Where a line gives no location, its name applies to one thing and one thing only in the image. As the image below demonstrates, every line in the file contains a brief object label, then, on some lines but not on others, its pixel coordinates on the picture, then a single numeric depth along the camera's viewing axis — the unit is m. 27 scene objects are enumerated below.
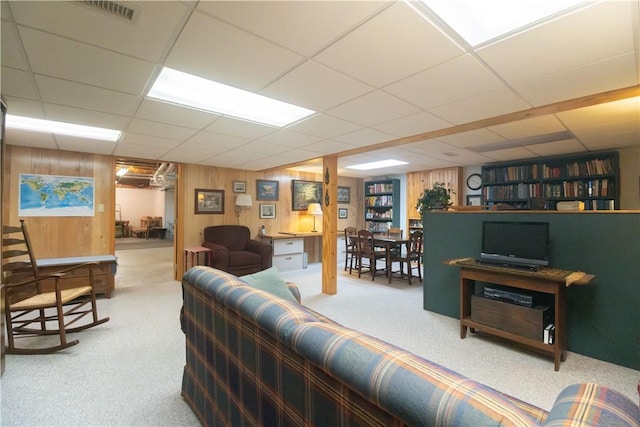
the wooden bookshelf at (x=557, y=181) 4.60
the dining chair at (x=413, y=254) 5.19
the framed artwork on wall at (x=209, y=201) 5.66
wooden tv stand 2.38
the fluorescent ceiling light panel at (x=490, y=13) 1.38
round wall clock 6.20
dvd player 2.61
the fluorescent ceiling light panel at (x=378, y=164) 5.91
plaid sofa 0.63
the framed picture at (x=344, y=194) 7.89
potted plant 3.84
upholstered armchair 4.86
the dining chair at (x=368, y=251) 5.43
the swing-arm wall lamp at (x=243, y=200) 5.86
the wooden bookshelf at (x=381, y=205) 7.66
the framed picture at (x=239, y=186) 6.09
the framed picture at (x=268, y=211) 6.49
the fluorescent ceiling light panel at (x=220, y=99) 2.31
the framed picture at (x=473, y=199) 6.28
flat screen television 2.64
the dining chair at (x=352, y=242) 5.88
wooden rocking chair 2.51
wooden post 4.61
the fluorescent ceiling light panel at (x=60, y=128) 3.06
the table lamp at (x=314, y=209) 6.73
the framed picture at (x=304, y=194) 6.99
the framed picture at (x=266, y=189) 6.45
